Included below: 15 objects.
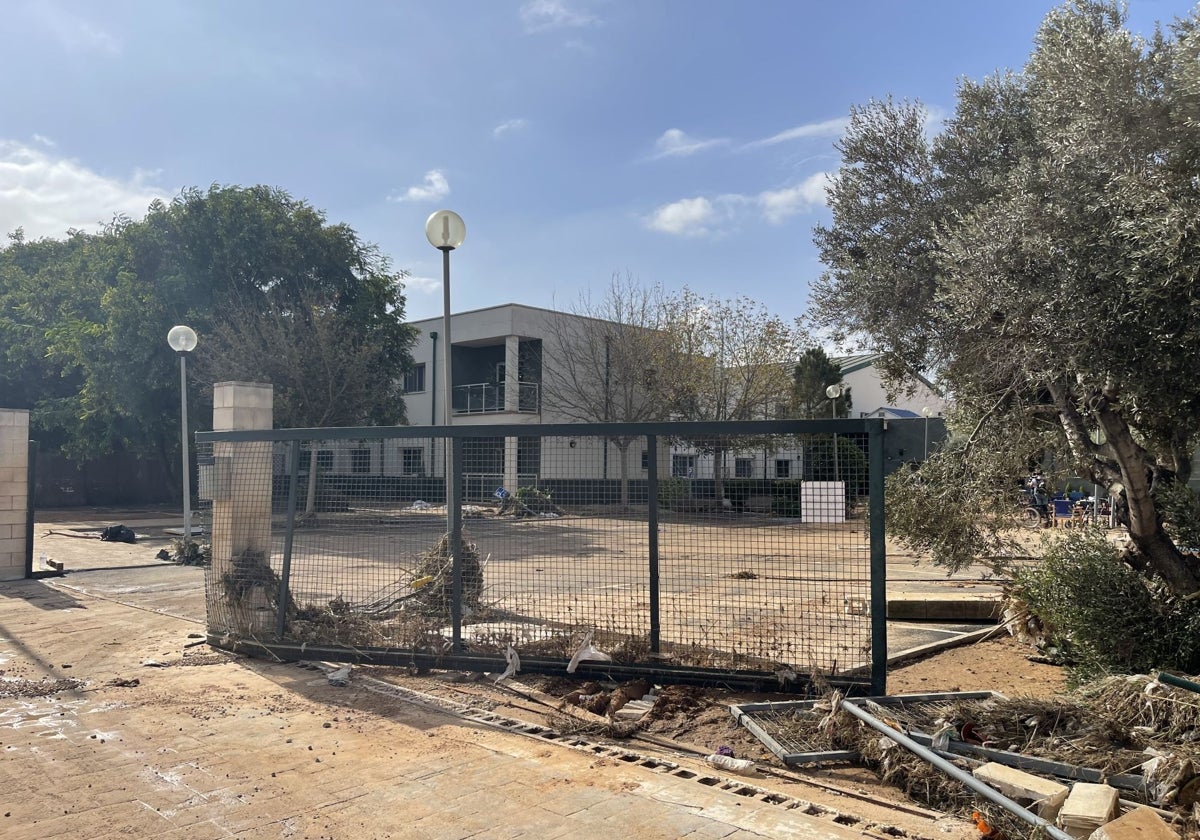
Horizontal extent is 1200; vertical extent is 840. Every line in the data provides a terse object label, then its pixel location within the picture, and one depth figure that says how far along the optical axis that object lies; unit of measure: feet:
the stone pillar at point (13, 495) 44.60
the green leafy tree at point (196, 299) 81.61
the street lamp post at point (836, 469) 19.42
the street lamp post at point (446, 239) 29.32
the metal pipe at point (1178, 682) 15.21
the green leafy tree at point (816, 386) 108.88
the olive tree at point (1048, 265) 17.43
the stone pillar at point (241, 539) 26.71
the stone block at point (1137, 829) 11.13
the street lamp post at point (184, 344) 54.60
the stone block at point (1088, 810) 11.87
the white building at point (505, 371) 104.01
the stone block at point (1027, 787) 12.61
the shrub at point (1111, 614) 20.70
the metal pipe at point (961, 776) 12.03
